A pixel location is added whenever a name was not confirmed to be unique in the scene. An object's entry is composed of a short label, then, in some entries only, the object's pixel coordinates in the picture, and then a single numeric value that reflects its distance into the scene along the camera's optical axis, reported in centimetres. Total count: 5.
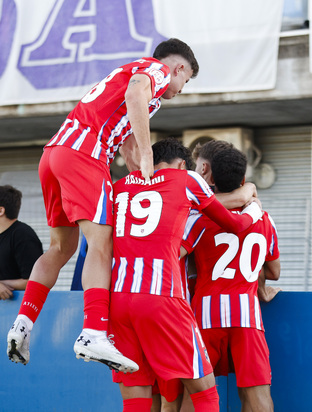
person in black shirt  1246
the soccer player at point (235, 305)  913
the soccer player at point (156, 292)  817
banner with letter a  2136
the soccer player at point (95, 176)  830
